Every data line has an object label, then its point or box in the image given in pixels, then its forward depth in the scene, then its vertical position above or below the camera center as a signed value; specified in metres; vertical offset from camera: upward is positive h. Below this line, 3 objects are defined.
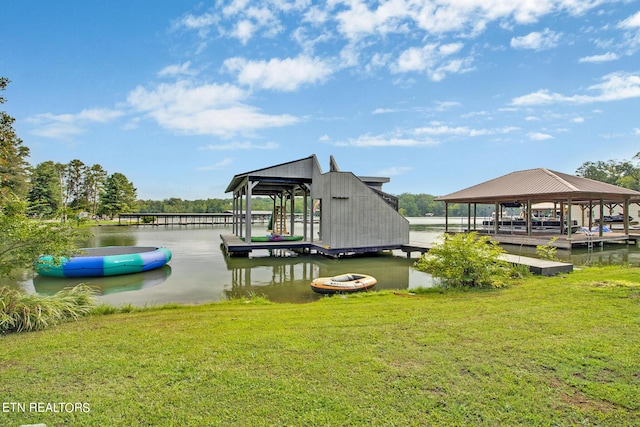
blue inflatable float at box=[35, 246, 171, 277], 10.61 -1.60
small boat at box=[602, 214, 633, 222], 31.30 -0.38
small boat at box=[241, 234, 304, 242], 18.19 -1.31
